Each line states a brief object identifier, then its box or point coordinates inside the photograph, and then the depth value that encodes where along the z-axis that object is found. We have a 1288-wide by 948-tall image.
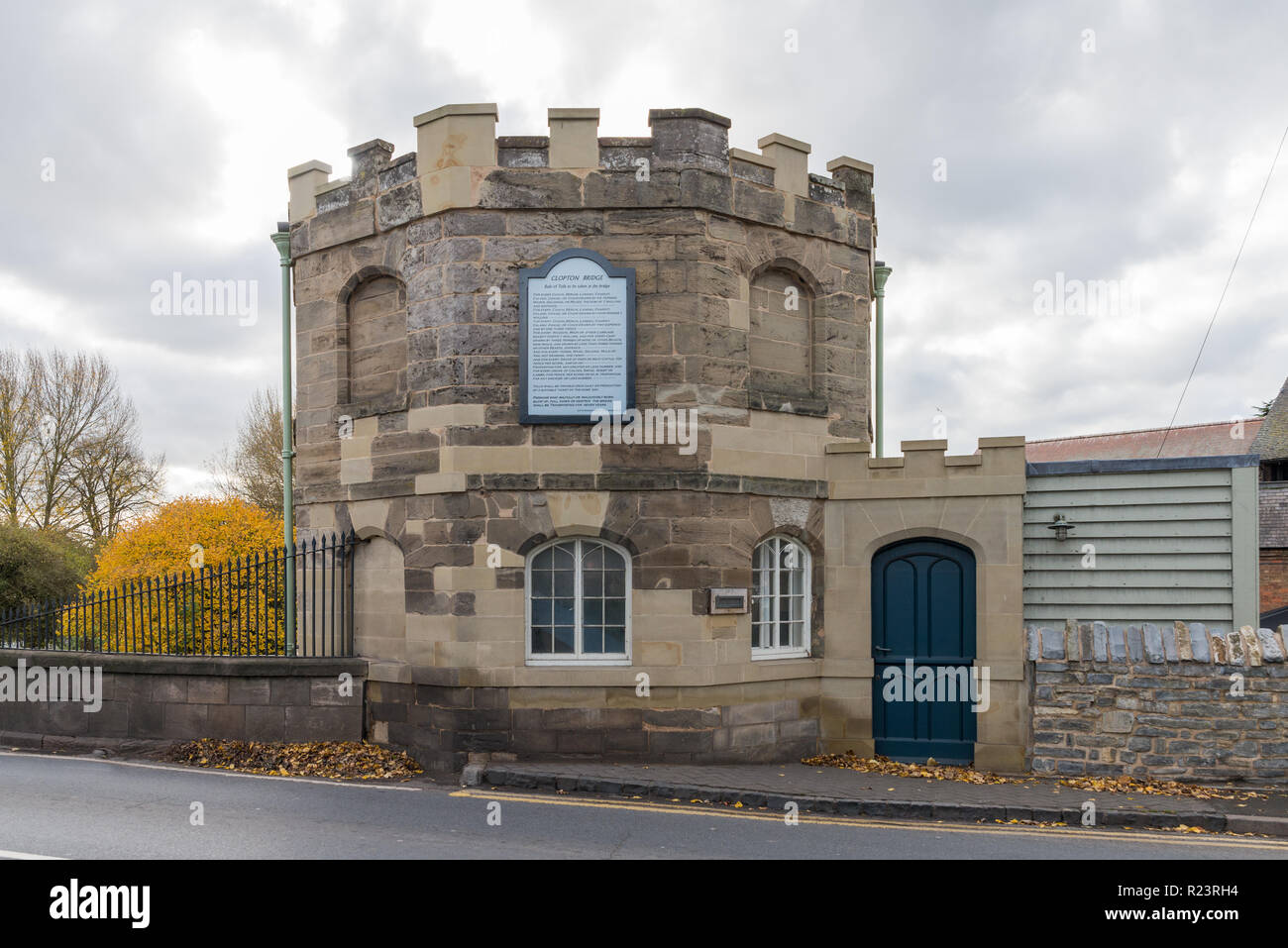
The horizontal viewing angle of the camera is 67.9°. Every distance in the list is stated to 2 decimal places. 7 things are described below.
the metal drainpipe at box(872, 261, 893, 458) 13.05
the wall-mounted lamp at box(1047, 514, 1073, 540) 10.88
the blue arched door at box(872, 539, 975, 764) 10.86
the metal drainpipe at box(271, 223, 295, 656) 12.04
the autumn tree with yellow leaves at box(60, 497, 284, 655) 22.16
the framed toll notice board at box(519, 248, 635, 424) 10.31
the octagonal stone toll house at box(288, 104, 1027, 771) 10.20
